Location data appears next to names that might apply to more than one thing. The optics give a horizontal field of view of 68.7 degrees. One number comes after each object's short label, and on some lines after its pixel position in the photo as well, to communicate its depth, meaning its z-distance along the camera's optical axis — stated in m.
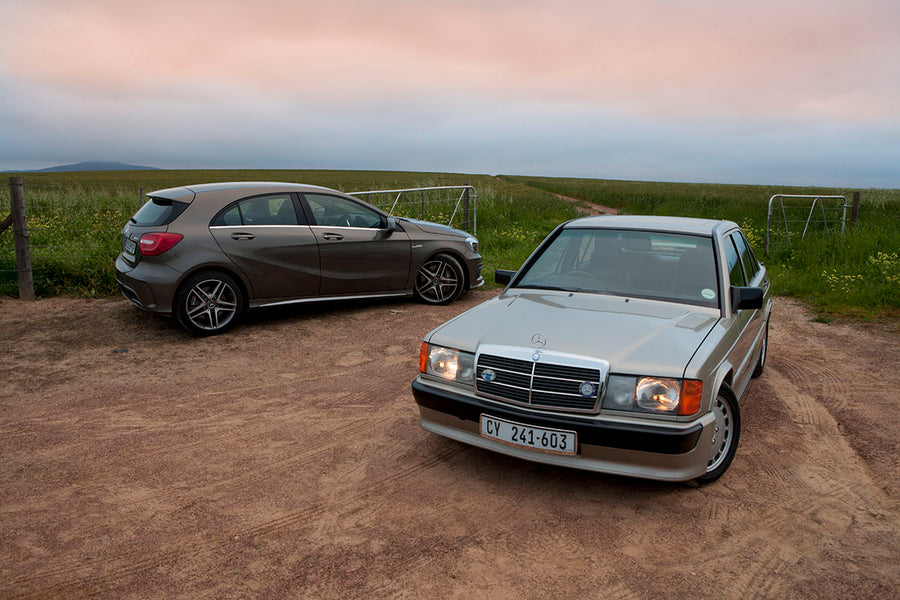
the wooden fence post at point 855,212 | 14.94
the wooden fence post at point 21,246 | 9.02
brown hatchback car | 7.04
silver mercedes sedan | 3.48
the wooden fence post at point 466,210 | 13.98
